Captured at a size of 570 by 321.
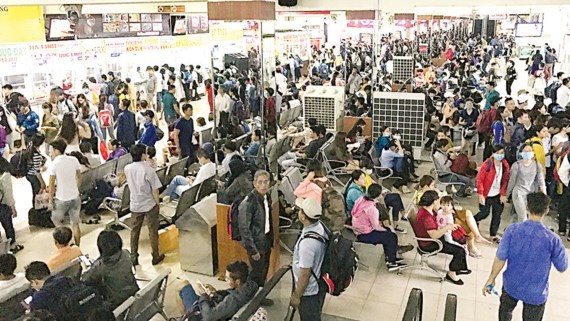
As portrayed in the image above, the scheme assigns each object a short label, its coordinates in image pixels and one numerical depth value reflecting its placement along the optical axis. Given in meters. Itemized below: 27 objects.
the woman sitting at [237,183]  5.85
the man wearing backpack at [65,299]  3.86
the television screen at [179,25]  19.02
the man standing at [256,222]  5.15
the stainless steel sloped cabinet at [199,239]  6.14
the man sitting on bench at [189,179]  7.03
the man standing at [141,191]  6.01
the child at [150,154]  6.59
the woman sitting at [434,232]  6.00
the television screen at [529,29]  26.16
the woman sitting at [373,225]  6.25
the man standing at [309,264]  4.16
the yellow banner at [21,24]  13.04
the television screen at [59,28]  14.21
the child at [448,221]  6.16
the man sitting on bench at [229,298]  4.22
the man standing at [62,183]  6.11
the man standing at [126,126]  9.50
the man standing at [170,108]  12.60
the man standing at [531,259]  4.08
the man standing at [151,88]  15.89
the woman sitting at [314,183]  6.18
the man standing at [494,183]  6.79
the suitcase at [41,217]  7.61
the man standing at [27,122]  9.62
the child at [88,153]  7.93
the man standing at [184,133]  9.02
